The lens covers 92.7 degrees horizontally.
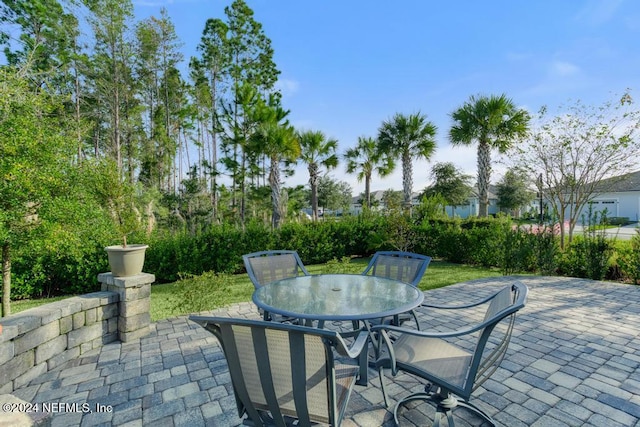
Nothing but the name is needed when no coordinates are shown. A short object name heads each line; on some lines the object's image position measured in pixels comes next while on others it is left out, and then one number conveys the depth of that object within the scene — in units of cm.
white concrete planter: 314
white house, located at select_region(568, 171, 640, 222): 2191
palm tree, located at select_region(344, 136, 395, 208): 1498
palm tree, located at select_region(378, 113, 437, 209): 1199
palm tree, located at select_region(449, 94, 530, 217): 1041
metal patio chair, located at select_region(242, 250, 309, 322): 343
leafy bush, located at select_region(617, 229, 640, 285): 570
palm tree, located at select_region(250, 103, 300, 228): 995
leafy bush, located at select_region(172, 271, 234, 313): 403
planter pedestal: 318
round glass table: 205
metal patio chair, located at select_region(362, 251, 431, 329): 329
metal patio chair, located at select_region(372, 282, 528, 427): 157
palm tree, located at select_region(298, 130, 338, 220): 1252
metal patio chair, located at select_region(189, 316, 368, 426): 120
